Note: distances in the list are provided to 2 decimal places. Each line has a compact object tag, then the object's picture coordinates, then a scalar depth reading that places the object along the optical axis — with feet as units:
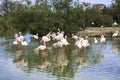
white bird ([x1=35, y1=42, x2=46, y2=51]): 42.19
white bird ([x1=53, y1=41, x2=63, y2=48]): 45.79
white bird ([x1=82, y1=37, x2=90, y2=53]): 45.67
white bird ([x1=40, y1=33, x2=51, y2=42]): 51.45
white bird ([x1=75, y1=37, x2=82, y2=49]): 44.73
